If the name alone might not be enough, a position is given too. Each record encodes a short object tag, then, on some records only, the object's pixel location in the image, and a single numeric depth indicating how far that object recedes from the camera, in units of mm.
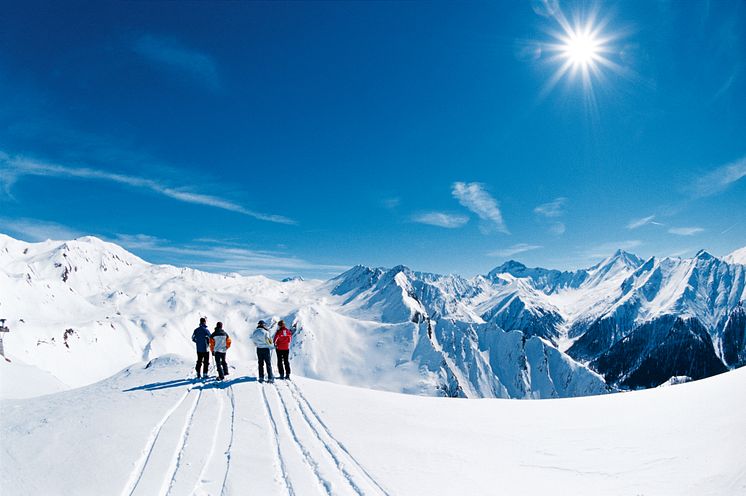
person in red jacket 15344
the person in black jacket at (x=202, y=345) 15000
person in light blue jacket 14641
